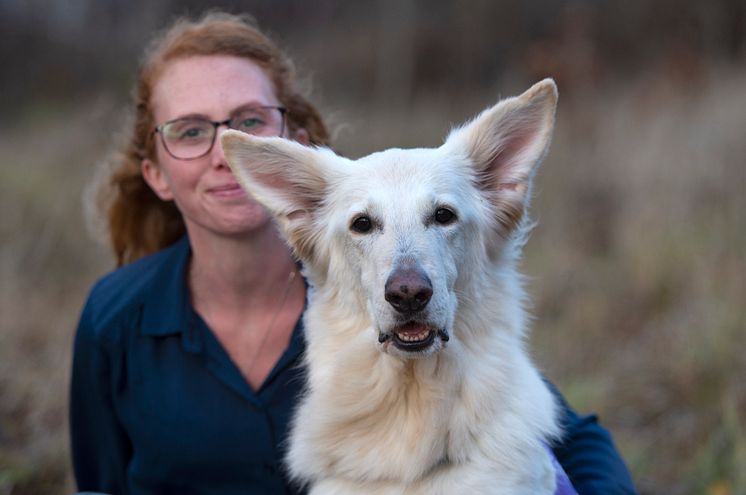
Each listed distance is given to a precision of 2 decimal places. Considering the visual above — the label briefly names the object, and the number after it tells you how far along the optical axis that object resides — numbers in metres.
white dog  2.34
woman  3.01
